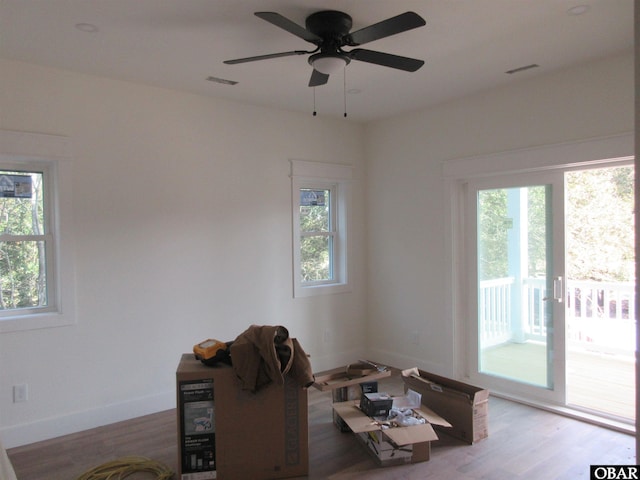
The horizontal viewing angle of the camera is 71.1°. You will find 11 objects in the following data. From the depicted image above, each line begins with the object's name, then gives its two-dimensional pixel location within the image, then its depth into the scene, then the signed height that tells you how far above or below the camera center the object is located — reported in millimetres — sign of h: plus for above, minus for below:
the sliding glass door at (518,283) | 3781 -446
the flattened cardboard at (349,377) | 3348 -1103
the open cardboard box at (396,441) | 2877 -1333
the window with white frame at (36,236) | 3320 +46
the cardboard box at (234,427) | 2615 -1122
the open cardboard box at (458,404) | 3172 -1246
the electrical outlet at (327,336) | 4969 -1097
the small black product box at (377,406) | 3146 -1200
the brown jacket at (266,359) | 2598 -713
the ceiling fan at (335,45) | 2457 +1067
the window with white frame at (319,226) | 4730 +128
